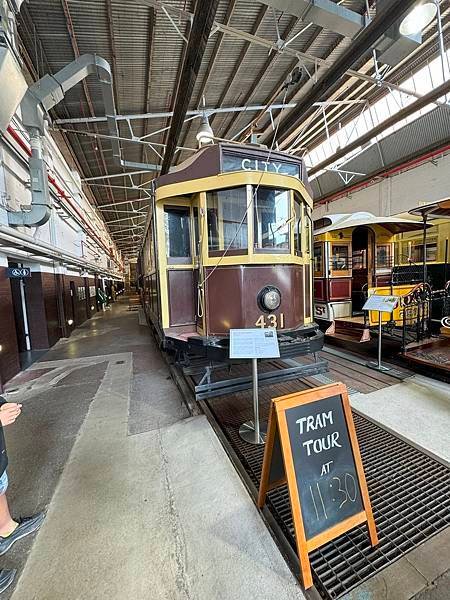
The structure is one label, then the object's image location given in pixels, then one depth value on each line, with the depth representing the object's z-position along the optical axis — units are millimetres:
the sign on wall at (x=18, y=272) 4954
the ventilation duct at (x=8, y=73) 2416
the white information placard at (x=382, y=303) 4022
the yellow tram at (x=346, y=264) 6211
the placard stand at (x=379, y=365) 4224
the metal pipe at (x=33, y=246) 3527
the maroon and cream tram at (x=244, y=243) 3084
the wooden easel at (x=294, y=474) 1354
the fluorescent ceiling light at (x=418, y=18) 2939
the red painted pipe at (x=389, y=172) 7941
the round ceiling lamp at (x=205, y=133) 5676
